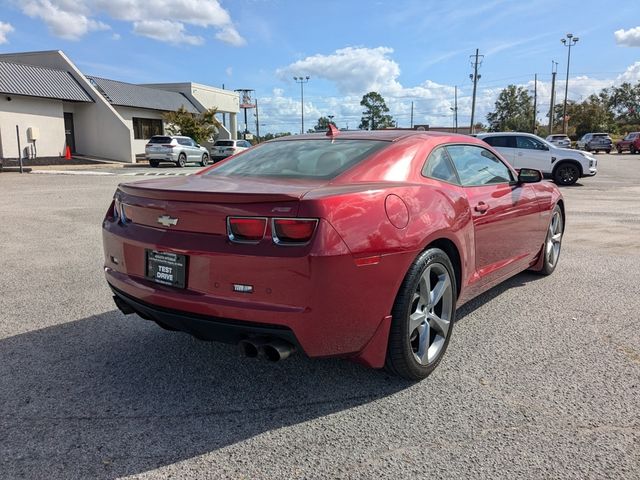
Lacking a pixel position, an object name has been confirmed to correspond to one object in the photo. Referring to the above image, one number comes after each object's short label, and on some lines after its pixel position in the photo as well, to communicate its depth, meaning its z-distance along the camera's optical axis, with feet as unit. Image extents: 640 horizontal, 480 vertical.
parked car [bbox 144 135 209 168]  87.86
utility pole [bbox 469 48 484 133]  205.67
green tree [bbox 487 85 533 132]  296.92
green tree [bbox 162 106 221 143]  116.88
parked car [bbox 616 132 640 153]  140.77
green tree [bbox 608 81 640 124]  258.57
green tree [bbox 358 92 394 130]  304.71
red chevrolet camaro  8.45
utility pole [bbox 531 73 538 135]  259.88
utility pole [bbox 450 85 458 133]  326.42
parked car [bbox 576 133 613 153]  148.97
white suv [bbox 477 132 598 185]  55.47
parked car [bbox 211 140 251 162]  105.19
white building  85.51
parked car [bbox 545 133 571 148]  140.73
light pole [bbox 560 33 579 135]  210.38
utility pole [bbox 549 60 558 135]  208.91
